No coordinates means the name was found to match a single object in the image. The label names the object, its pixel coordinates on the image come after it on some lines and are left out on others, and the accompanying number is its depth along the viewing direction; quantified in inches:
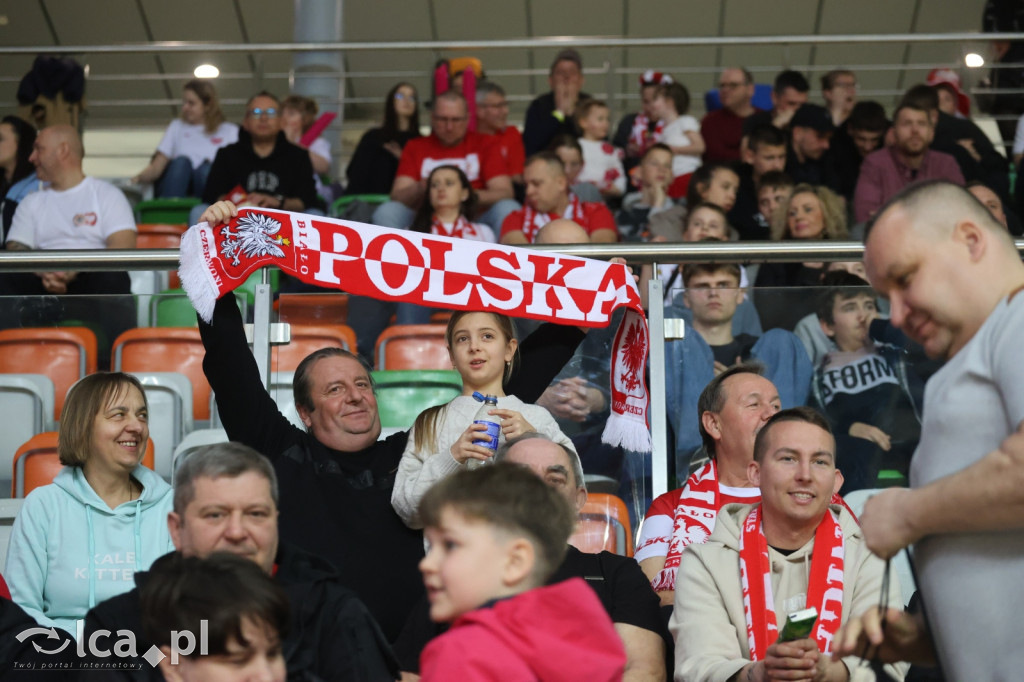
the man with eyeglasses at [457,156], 548.4
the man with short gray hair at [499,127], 581.3
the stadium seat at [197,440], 344.5
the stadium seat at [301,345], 346.9
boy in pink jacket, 168.4
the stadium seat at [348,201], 576.6
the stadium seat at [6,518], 329.4
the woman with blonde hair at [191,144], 640.4
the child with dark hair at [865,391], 336.8
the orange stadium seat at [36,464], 347.9
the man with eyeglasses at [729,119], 632.4
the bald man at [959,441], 158.7
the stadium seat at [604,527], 314.3
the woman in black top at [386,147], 611.5
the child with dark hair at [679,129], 622.8
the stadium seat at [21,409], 360.2
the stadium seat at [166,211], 609.3
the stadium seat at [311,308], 347.6
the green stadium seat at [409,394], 355.6
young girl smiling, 270.2
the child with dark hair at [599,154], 603.2
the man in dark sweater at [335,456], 279.1
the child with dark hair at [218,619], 187.0
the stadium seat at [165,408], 363.3
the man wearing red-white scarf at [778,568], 246.8
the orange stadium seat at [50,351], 359.9
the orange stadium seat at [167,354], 363.6
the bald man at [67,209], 475.5
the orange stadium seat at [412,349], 361.1
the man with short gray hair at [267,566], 215.2
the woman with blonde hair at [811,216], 441.4
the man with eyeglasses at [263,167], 547.5
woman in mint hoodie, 289.6
